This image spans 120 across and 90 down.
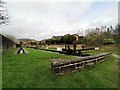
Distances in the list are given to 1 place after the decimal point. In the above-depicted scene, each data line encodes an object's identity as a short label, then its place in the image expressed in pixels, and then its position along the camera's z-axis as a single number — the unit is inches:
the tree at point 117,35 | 679.9
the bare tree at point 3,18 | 384.5
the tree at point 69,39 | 909.8
